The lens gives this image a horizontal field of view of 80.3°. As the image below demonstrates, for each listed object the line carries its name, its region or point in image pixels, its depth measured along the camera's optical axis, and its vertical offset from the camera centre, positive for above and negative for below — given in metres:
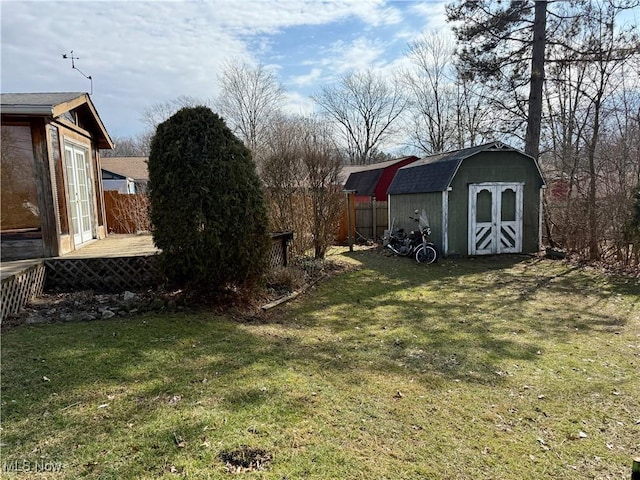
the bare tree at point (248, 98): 27.95 +8.27
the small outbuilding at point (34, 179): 6.21 +0.67
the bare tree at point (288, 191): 9.20 +0.42
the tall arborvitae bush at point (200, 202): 5.14 +0.14
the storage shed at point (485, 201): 10.76 -0.01
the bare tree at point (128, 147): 36.91 +6.86
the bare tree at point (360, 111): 36.59 +9.21
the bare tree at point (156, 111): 28.65 +8.02
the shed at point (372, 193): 14.75 +0.61
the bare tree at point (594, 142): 9.77 +1.56
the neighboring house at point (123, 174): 22.31 +2.41
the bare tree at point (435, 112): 25.47 +6.37
